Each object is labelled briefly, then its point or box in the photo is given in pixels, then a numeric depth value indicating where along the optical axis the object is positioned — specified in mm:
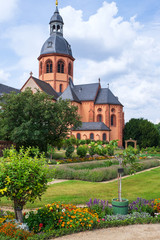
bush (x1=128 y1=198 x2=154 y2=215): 7374
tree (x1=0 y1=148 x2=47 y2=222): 5402
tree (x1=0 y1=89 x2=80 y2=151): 24125
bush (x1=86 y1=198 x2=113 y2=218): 6957
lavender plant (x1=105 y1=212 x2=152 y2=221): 6730
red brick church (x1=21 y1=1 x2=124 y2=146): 56688
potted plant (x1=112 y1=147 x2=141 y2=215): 7074
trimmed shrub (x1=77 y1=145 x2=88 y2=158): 29934
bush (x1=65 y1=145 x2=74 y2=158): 28781
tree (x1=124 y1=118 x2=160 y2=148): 57562
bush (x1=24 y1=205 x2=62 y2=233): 5980
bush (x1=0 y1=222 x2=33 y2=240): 5267
